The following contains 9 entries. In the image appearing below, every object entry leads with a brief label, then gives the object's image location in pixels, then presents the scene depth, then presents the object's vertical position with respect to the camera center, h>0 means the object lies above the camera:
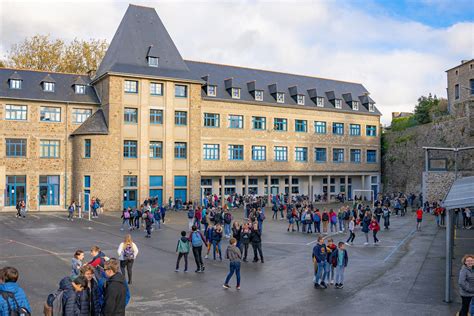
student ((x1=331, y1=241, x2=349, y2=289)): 13.05 -2.57
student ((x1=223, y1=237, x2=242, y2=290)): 12.80 -2.45
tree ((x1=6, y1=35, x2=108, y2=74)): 49.03 +13.26
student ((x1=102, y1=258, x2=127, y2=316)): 7.28 -1.97
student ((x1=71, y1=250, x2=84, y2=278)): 9.73 -1.99
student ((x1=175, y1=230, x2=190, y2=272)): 14.91 -2.48
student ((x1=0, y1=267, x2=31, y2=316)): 6.84 -1.86
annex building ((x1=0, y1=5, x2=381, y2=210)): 37.72 +4.02
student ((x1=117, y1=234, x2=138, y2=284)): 13.14 -2.36
